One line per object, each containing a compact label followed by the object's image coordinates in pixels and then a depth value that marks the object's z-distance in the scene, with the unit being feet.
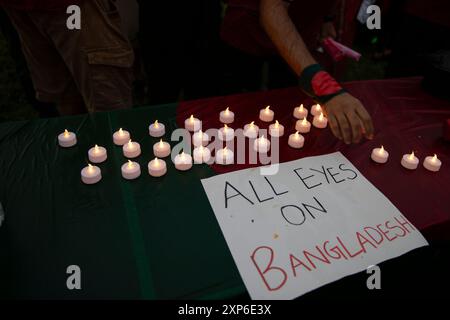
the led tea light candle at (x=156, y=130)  4.17
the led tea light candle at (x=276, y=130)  4.30
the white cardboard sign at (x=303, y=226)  2.67
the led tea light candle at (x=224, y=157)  3.80
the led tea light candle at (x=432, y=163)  3.83
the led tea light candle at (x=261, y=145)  3.99
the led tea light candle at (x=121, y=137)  3.96
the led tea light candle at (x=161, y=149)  3.81
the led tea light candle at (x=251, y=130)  4.26
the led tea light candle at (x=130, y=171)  3.45
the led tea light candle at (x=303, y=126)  4.43
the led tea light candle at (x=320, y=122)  4.58
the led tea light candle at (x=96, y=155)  3.66
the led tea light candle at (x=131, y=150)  3.76
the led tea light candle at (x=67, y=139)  3.88
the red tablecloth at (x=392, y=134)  3.45
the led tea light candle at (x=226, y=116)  4.53
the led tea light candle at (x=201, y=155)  3.81
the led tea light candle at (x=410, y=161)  3.83
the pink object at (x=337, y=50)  5.87
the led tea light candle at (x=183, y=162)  3.62
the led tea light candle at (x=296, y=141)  4.14
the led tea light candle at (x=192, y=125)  4.34
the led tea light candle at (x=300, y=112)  4.75
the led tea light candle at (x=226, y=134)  4.18
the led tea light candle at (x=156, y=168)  3.51
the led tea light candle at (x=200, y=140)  4.11
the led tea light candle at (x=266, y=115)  4.63
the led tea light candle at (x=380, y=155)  3.92
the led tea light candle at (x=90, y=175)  3.37
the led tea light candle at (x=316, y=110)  4.83
